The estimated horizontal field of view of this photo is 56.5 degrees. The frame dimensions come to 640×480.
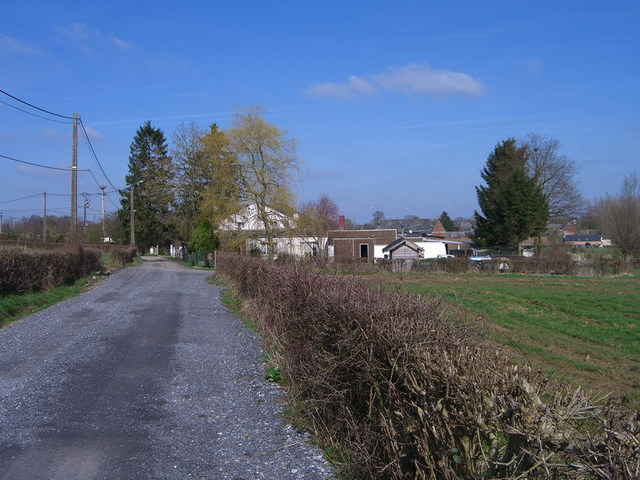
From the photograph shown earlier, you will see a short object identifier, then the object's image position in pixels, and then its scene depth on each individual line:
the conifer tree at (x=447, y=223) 150.75
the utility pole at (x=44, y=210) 68.03
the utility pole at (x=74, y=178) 32.16
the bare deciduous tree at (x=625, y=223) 64.06
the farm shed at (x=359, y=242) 64.75
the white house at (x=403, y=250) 58.56
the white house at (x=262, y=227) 41.86
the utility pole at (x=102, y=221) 77.44
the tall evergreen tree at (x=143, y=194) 75.31
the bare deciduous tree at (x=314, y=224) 41.81
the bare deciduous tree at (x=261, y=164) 42.06
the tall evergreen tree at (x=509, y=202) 59.47
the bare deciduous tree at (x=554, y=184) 65.81
